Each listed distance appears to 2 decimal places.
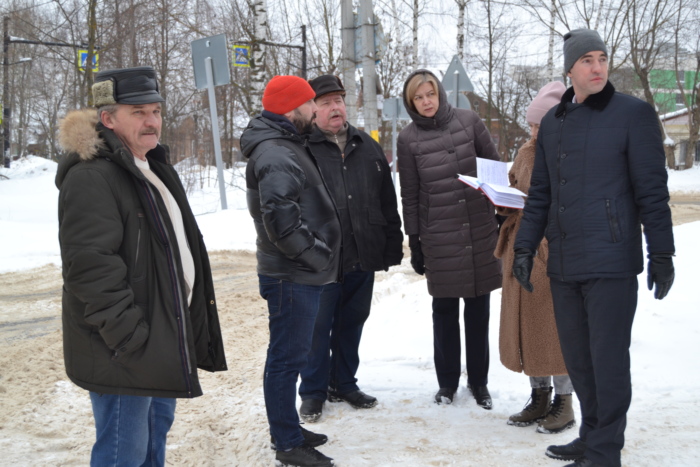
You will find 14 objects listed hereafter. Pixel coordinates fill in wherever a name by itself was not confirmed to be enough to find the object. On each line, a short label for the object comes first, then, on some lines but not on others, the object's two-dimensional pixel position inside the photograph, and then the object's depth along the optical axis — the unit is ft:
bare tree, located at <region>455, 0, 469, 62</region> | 69.51
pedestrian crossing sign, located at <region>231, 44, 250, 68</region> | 47.65
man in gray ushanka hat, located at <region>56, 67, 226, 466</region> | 7.52
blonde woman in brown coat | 13.44
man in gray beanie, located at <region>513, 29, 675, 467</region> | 9.61
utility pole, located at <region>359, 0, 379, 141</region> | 31.32
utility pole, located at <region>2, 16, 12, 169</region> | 75.68
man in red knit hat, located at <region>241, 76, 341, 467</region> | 10.93
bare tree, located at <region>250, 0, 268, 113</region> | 42.96
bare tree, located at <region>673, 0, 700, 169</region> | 97.08
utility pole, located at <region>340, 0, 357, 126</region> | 31.99
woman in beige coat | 12.26
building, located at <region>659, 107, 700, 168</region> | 163.13
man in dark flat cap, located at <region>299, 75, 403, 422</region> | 13.44
